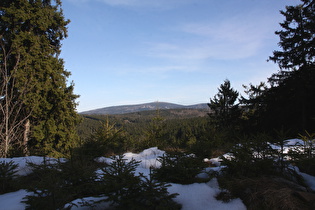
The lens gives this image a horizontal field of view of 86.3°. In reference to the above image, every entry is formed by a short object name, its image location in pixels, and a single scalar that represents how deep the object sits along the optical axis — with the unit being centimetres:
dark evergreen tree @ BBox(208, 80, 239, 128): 2117
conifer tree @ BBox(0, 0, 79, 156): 995
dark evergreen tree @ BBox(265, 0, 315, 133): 1162
